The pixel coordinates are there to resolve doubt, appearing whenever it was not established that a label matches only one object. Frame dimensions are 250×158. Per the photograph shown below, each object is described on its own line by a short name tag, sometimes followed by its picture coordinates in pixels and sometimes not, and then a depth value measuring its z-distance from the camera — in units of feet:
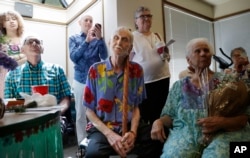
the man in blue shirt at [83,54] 7.21
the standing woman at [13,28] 6.22
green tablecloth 2.03
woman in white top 6.70
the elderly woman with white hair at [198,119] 3.78
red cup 4.07
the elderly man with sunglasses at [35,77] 5.16
